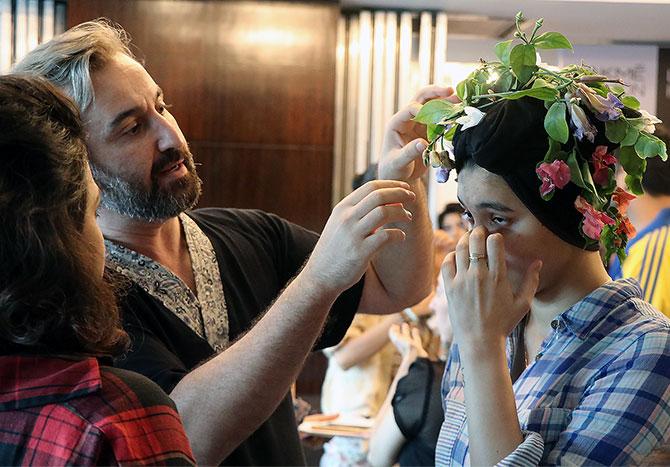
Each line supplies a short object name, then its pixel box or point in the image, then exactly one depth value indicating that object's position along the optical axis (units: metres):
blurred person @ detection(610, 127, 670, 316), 3.51
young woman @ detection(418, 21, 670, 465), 1.35
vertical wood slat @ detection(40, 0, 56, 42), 6.00
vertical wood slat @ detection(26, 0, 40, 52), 5.96
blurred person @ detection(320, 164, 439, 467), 3.96
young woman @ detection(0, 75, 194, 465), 1.06
